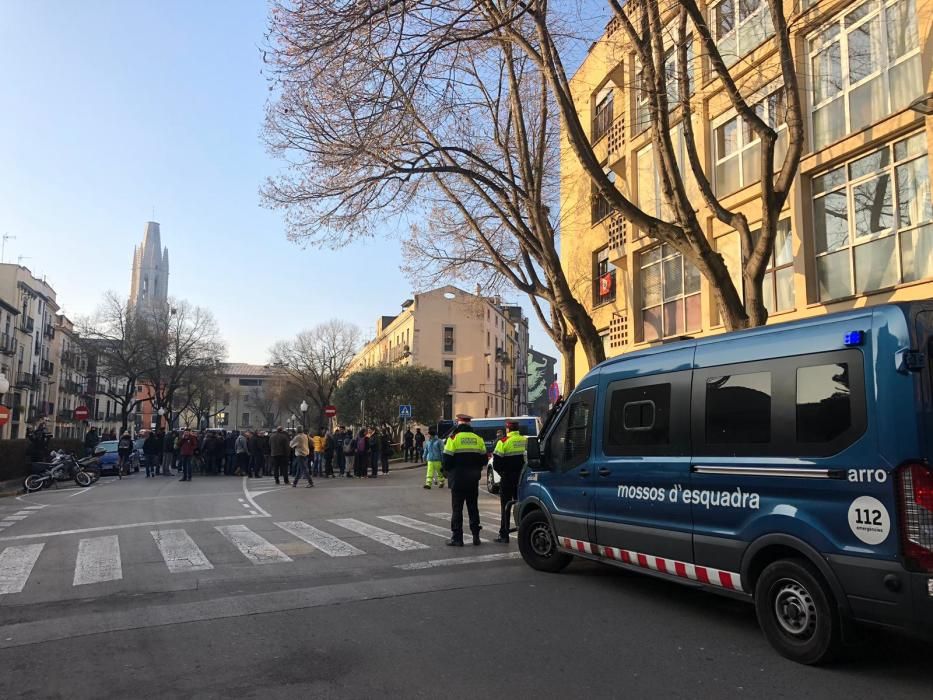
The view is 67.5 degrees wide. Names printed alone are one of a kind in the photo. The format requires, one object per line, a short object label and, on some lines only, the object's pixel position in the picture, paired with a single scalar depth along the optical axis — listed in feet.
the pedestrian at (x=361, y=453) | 79.77
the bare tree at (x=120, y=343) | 150.51
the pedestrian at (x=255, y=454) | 82.02
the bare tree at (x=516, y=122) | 33.06
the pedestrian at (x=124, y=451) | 87.15
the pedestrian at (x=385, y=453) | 85.80
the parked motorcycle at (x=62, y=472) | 63.62
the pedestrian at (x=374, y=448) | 79.41
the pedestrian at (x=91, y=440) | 98.17
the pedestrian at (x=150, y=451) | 80.12
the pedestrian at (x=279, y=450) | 67.15
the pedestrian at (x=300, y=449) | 64.44
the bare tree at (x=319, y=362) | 193.26
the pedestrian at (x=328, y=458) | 82.89
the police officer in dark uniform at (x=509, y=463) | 33.45
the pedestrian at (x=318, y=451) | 77.91
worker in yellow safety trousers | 63.93
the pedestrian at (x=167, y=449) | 83.46
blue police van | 13.79
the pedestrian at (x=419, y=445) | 113.51
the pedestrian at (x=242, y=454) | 80.79
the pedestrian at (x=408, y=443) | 111.34
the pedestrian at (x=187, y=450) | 73.51
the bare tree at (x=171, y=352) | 155.07
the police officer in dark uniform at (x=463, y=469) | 30.76
